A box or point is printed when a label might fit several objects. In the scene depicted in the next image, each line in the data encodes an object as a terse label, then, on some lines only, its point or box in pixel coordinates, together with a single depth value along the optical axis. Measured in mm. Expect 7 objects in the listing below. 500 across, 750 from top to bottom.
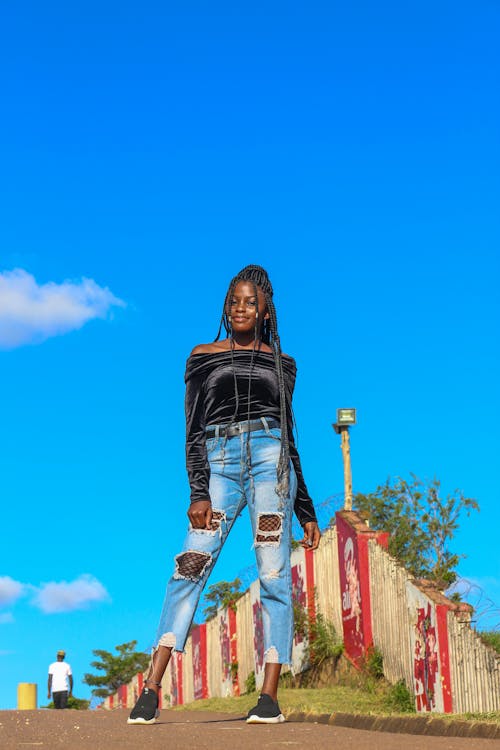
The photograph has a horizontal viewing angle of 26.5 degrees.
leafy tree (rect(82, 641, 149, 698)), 47531
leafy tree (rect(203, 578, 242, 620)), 25469
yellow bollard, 20594
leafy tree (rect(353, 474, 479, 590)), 19531
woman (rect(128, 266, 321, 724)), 5934
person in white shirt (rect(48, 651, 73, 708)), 20844
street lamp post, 19219
